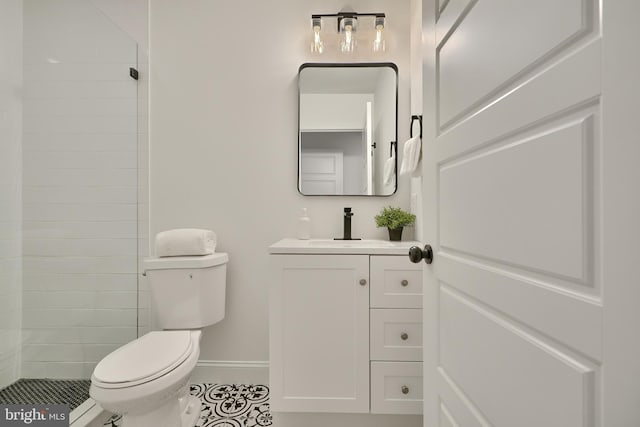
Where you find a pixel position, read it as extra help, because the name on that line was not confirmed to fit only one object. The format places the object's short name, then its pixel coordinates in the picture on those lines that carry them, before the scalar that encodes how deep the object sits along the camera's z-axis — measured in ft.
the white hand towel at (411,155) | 4.95
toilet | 3.86
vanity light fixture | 6.14
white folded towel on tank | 5.60
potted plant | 5.91
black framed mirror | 6.43
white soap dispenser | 6.08
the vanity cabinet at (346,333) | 4.72
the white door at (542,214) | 1.22
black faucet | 6.23
